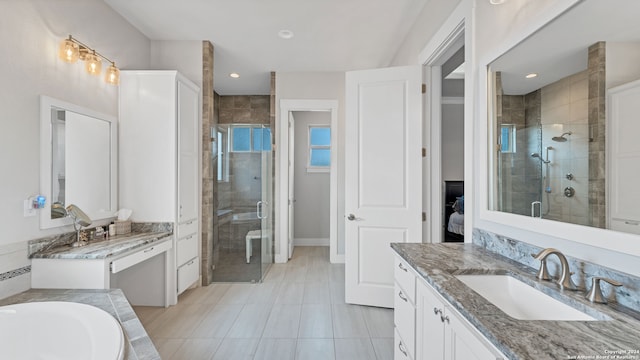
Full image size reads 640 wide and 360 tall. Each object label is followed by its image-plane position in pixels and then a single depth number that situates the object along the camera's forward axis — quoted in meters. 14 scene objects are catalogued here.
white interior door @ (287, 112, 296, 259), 4.40
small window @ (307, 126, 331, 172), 5.52
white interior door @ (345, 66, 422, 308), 2.65
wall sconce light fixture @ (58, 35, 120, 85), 2.14
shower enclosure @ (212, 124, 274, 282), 3.65
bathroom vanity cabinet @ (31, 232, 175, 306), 1.93
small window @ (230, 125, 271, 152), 3.77
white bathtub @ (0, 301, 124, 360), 1.37
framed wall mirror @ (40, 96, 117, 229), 2.03
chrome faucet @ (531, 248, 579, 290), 1.02
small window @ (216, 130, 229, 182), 3.62
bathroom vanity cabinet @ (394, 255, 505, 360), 0.91
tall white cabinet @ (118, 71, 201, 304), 2.79
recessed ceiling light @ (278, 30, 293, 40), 3.15
